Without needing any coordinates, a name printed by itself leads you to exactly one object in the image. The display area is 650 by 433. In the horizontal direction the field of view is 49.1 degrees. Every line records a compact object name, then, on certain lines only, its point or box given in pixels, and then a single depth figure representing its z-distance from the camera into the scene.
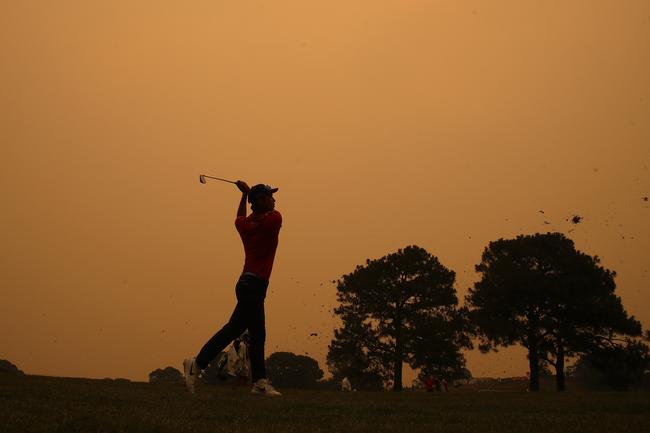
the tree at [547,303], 49.97
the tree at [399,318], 53.84
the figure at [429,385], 47.78
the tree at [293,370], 113.31
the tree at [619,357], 50.44
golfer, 9.49
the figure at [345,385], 45.59
